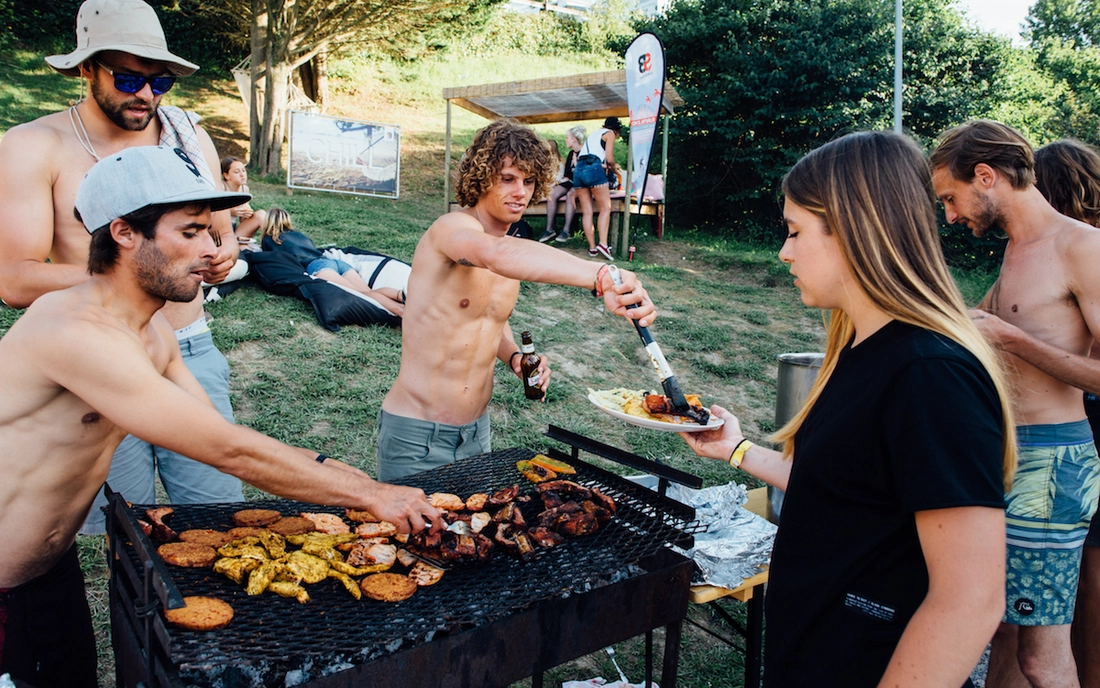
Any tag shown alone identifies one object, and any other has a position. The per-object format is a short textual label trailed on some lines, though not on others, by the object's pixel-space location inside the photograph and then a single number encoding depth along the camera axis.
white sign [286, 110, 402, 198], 14.05
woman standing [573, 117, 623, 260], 11.66
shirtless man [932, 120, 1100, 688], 2.77
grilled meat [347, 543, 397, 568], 2.46
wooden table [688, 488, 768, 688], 3.11
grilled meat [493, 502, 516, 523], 2.72
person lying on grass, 8.28
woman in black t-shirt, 1.43
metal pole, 7.67
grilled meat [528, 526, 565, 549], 2.62
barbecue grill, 1.87
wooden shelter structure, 11.74
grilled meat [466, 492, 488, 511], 2.79
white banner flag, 9.72
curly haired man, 3.42
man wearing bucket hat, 2.78
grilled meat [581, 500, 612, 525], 2.79
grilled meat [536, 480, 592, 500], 2.96
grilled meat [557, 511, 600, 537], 2.70
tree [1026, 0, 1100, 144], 17.58
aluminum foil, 3.08
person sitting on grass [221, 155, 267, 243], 8.99
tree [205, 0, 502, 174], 15.87
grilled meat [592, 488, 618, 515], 2.87
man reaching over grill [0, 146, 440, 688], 2.11
